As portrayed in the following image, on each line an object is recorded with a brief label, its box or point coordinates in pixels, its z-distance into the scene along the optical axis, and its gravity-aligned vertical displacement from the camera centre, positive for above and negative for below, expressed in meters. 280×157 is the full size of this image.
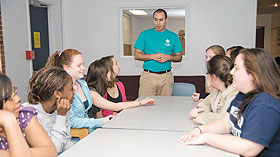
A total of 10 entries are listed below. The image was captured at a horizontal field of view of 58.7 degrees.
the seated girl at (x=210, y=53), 2.62 +0.00
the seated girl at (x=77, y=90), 2.01 -0.32
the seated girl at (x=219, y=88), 1.75 -0.26
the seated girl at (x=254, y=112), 1.14 -0.28
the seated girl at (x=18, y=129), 1.11 -0.36
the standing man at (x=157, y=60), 3.46 -0.05
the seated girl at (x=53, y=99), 1.56 -0.29
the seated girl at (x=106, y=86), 2.35 -0.32
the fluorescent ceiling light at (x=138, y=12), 5.47 +0.92
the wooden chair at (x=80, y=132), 1.97 -0.62
